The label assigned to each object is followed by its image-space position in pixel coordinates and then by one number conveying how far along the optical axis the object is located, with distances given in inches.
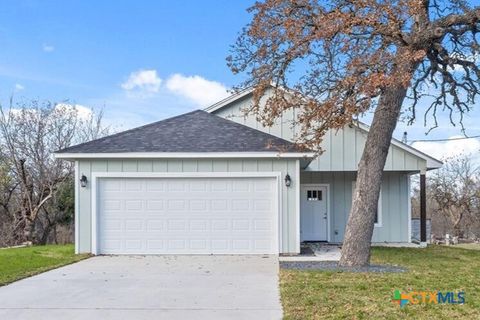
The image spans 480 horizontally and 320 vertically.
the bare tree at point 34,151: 814.5
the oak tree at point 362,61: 380.2
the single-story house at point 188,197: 497.4
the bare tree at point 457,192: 998.5
